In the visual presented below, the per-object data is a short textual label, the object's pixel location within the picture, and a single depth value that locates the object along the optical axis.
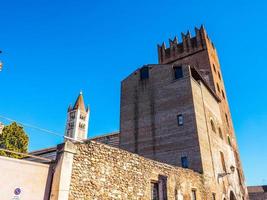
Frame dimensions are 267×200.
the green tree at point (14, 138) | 27.60
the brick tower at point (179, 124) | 17.22
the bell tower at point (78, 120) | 68.25
